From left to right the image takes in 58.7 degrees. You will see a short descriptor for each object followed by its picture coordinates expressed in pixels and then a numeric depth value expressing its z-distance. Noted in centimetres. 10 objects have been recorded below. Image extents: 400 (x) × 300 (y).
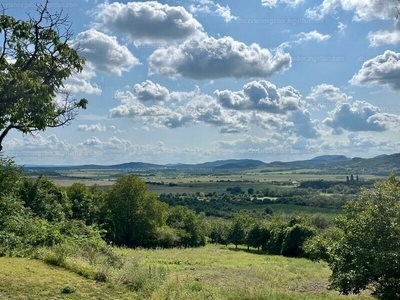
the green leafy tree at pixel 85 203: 5194
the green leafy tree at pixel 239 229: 7094
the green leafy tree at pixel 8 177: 1559
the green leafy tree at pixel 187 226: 6151
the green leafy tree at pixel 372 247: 1146
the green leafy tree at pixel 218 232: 7588
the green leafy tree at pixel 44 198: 3944
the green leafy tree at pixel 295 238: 5475
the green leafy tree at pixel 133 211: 5397
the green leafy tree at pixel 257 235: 6744
